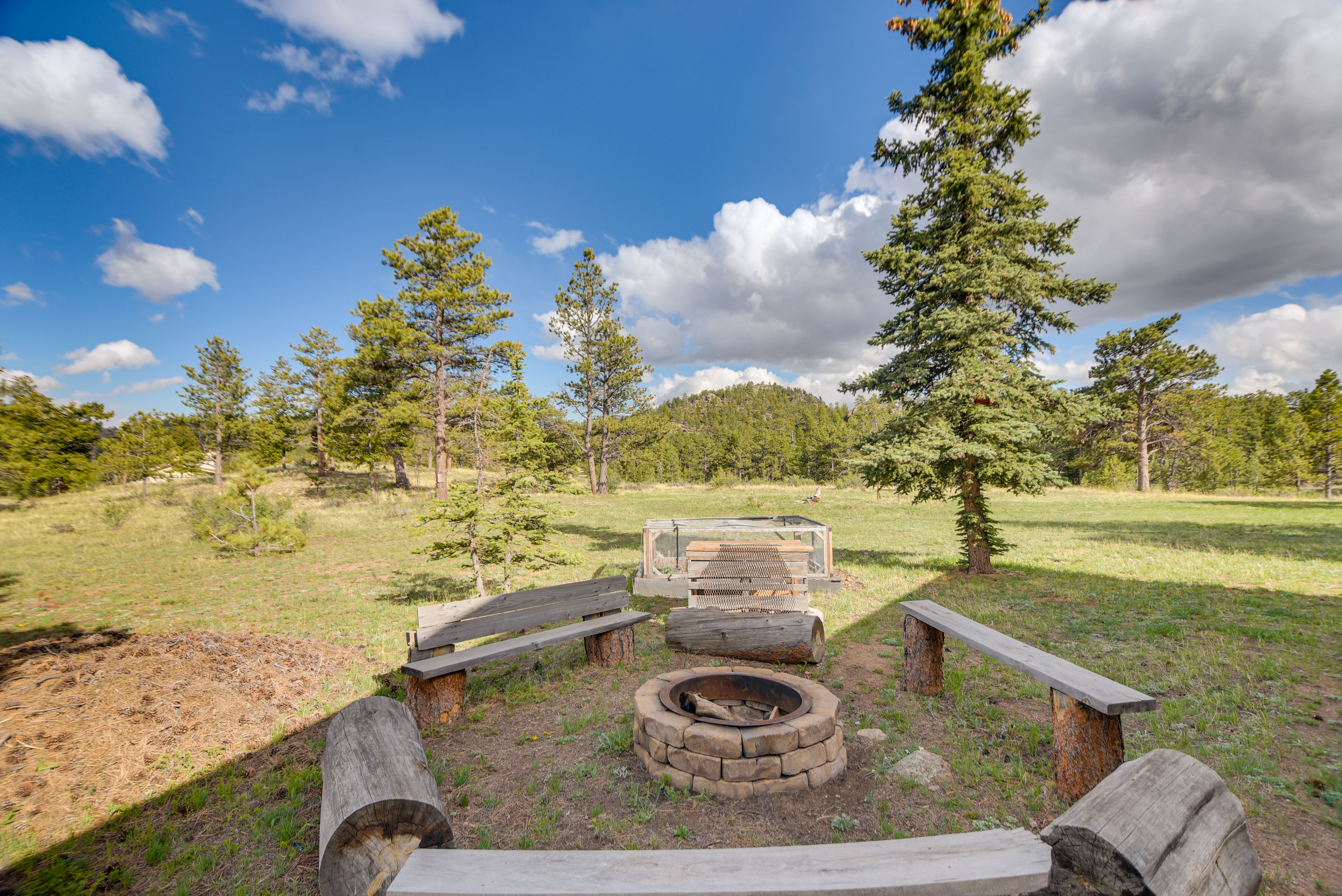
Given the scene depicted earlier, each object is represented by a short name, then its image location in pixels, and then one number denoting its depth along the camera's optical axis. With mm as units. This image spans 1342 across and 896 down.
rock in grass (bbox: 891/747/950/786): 3744
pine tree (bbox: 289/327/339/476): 33125
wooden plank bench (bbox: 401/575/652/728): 4609
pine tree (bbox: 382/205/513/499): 20625
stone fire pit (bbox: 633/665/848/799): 3504
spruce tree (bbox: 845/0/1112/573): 9234
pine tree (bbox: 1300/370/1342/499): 27062
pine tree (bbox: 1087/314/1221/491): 32062
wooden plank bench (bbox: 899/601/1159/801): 3125
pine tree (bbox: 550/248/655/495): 34344
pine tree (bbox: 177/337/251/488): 32438
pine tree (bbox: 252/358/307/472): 34781
